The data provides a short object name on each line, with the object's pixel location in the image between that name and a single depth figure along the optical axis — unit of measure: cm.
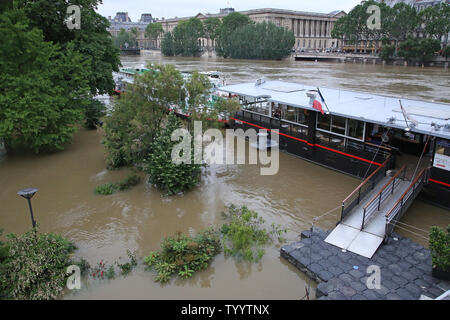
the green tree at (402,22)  7256
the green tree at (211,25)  12038
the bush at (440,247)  881
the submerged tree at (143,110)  1653
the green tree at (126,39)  14625
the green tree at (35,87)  1733
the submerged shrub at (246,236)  1130
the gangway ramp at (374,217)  1095
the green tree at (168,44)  12144
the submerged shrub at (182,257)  1044
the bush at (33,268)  942
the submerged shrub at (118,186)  1608
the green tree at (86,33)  2153
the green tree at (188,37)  11938
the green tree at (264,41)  9038
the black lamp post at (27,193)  988
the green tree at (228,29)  10381
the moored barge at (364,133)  1342
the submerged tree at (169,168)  1508
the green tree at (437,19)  6906
